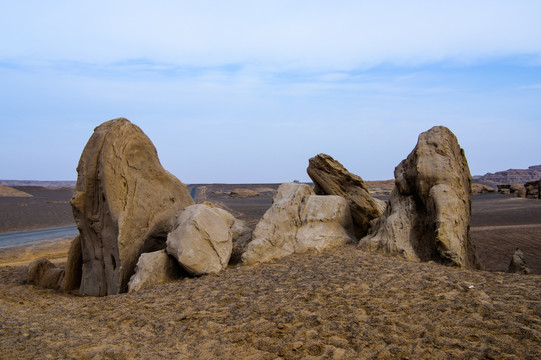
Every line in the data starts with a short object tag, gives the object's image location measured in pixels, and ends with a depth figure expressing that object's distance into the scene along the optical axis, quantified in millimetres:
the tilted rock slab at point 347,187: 10008
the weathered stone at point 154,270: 7203
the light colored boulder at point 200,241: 7336
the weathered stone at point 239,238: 8664
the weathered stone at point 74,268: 9031
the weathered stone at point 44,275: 9367
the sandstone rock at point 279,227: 8219
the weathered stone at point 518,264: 8594
